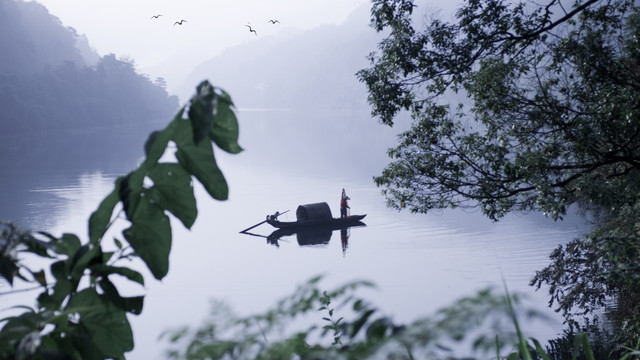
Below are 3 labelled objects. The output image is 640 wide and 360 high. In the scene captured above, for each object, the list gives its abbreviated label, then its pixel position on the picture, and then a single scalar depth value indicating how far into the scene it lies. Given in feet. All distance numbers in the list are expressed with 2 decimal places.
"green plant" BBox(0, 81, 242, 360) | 15.81
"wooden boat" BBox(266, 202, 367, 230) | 298.54
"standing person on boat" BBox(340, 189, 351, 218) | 307.13
